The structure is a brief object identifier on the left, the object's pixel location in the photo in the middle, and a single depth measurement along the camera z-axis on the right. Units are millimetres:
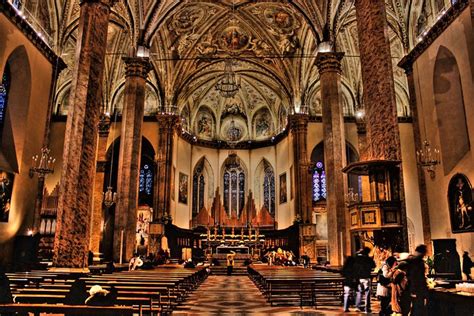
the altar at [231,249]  25341
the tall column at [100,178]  22133
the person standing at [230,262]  22094
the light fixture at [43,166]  14828
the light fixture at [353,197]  19728
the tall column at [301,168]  25627
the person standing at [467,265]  12336
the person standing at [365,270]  8422
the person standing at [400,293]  6043
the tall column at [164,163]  25453
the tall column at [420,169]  16531
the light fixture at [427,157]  14961
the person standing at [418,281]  5582
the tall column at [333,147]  15562
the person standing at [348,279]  8469
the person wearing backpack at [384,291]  7023
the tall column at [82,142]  9469
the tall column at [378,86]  8766
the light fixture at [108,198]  20125
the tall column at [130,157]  16250
